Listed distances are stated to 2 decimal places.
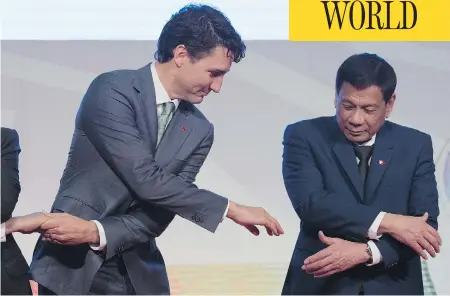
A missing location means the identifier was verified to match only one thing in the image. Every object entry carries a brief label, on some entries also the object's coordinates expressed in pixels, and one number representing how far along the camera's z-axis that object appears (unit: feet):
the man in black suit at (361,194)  20.25
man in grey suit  19.15
